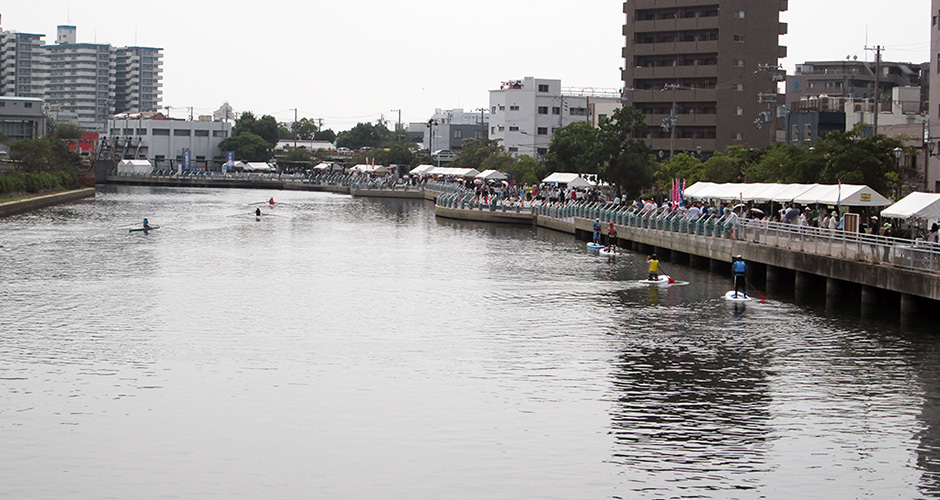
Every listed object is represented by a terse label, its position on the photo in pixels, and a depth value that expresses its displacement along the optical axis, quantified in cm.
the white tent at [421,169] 14627
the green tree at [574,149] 9244
